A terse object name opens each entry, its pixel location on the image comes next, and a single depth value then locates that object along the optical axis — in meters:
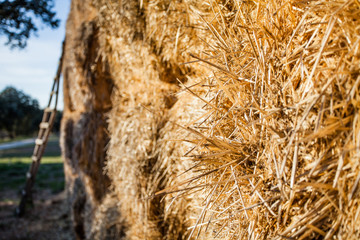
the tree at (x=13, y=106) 14.12
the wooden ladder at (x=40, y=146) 5.44
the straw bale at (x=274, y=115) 0.82
